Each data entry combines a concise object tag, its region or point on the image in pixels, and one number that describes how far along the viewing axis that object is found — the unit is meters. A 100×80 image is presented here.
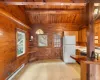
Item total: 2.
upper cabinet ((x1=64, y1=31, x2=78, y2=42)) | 5.28
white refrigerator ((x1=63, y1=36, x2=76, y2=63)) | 4.58
